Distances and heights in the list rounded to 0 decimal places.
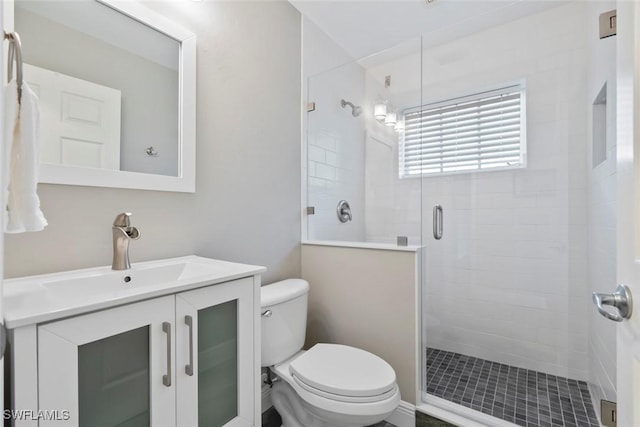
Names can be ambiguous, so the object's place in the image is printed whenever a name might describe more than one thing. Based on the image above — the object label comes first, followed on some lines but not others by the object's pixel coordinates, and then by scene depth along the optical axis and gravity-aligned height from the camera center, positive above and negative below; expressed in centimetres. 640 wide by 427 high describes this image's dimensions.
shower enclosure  181 +17
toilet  124 -72
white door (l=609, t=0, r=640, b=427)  63 +3
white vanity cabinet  67 -41
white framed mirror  103 +48
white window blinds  201 +58
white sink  69 -22
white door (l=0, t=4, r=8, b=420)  47 -2
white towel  79 +13
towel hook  75 +40
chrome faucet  109 -10
